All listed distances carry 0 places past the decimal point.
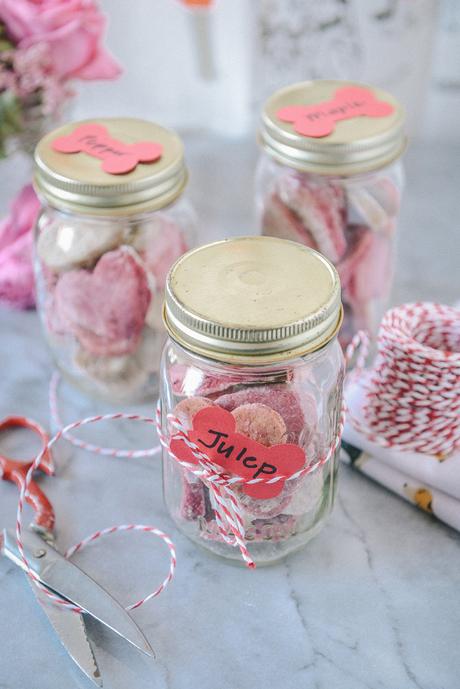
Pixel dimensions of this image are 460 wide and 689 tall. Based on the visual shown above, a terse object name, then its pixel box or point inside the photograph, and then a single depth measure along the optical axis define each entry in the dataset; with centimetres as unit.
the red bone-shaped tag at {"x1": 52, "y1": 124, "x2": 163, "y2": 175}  72
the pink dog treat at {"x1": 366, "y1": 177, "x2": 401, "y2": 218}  80
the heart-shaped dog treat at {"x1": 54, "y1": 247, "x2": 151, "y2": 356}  73
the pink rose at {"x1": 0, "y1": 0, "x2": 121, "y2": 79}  85
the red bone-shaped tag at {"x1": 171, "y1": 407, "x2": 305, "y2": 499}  57
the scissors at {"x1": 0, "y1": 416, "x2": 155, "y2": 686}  58
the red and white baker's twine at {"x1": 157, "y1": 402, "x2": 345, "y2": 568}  59
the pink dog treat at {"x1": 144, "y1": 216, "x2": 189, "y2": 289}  76
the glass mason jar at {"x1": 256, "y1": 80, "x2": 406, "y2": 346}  75
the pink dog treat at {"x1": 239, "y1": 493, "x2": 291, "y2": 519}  60
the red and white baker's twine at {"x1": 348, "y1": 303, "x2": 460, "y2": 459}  65
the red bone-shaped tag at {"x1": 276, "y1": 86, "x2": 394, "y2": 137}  76
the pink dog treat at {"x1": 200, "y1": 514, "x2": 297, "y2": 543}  63
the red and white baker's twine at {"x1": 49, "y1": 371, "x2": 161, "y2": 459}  75
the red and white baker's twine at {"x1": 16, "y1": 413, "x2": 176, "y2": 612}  61
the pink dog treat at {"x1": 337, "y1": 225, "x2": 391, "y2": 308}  80
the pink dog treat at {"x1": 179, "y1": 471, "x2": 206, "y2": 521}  63
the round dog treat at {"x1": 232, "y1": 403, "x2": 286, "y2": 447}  57
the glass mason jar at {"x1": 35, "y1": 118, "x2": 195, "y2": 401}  71
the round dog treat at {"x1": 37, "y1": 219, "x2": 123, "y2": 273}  73
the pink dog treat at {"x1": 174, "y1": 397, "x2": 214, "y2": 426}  59
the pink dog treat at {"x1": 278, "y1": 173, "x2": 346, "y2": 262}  77
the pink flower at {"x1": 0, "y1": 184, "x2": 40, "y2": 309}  92
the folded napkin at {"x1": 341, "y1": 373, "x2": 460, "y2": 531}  68
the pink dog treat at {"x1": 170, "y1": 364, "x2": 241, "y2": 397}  59
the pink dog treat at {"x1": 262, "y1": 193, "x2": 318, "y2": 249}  78
